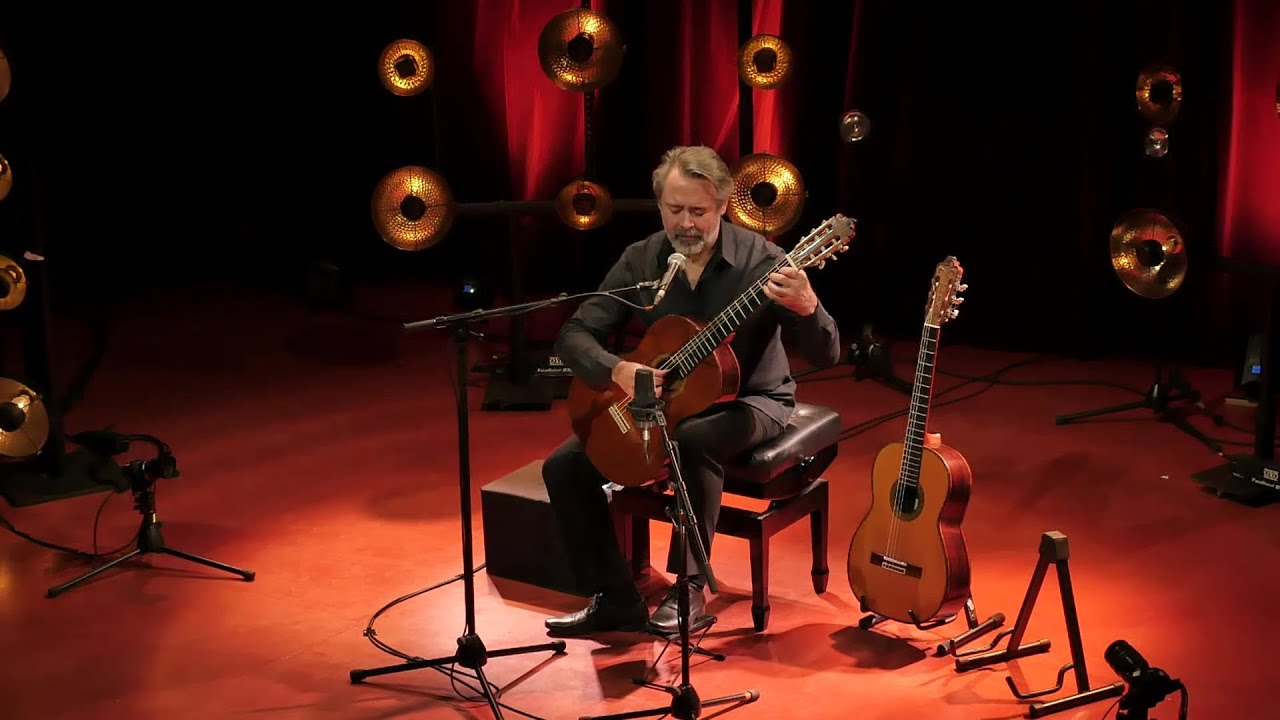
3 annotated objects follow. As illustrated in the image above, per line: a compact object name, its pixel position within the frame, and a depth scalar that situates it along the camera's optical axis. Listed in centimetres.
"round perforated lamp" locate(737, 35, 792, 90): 666
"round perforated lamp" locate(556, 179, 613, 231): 684
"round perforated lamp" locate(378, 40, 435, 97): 690
